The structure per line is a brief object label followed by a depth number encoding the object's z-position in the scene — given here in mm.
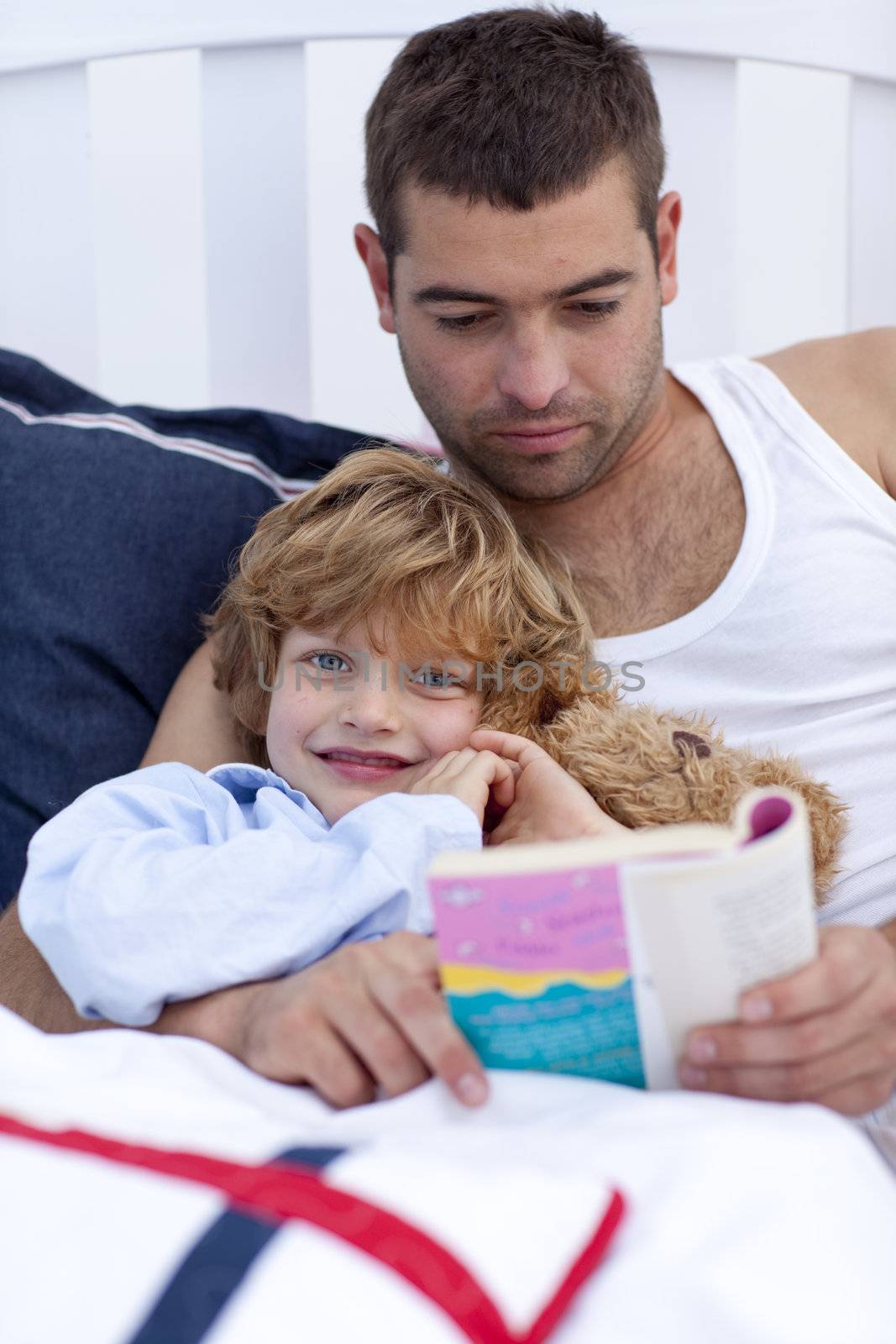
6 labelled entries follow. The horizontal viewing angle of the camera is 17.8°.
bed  881
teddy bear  1107
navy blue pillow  1299
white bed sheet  851
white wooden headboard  1458
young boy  1094
